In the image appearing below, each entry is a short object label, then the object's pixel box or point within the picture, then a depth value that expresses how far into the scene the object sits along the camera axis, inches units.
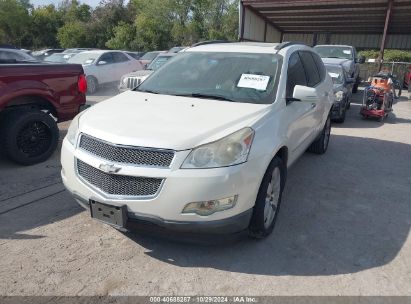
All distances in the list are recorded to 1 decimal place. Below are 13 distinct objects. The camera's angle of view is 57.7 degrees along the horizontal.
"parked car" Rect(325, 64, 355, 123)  345.1
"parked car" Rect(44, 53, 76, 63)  564.7
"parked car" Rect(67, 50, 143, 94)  511.3
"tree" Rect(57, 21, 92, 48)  1475.1
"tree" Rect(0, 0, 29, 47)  1669.5
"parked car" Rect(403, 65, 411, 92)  687.7
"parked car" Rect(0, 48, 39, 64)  445.0
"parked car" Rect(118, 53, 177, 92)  377.6
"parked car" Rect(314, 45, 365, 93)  499.4
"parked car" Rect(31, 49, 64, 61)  856.3
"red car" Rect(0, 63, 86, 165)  191.6
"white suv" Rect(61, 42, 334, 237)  107.5
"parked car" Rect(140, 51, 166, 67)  757.3
